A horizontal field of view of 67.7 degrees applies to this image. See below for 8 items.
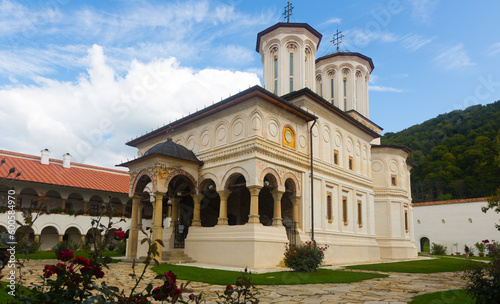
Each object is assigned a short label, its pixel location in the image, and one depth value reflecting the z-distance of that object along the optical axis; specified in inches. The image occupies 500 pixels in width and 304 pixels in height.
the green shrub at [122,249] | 851.4
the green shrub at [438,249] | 1280.8
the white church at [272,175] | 566.9
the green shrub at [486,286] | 198.5
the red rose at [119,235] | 123.6
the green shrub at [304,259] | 465.4
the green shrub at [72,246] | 813.2
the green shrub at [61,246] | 661.3
